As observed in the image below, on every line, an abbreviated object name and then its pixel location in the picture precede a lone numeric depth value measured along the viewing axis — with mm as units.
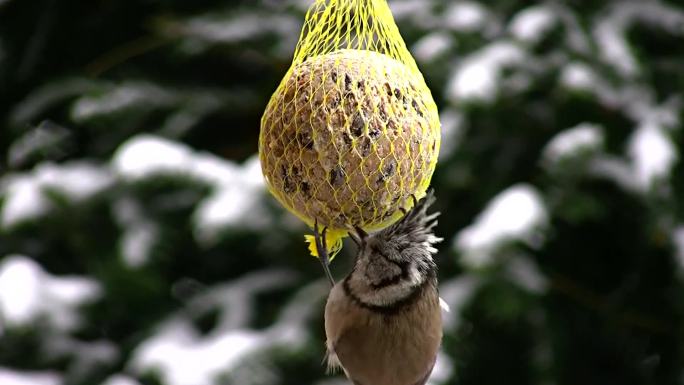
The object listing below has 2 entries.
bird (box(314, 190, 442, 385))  2310
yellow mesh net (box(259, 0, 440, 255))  2315
